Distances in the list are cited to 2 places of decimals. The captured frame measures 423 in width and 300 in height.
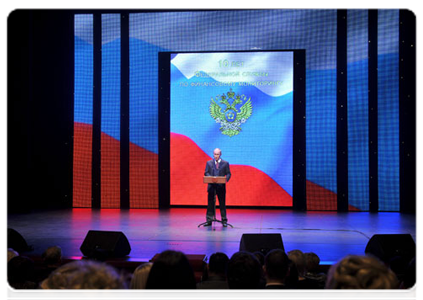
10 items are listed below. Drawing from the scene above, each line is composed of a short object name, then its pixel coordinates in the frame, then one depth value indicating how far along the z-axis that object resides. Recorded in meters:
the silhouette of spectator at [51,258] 3.81
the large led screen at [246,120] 10.30
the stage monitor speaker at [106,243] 4.81
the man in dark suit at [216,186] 7.93
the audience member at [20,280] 2.87
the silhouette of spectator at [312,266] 3.28
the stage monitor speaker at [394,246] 4.52
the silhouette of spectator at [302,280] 3.02
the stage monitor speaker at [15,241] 5.49
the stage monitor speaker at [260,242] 4.59
